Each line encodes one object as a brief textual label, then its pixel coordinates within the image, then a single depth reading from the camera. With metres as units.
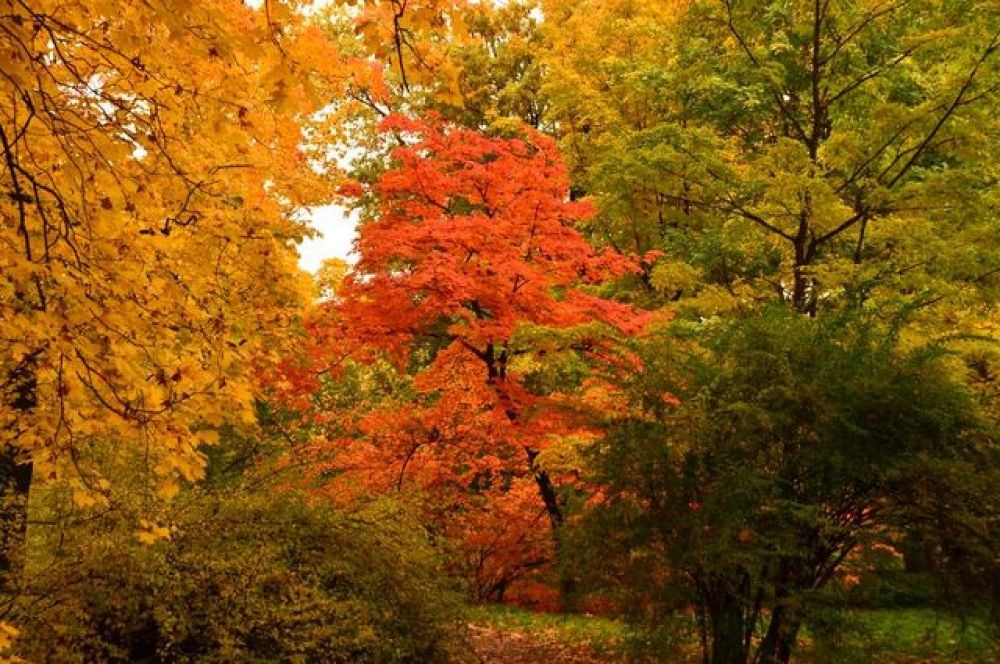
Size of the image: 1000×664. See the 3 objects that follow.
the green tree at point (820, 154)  7.66
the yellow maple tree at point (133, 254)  3.17
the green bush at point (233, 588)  5.33
